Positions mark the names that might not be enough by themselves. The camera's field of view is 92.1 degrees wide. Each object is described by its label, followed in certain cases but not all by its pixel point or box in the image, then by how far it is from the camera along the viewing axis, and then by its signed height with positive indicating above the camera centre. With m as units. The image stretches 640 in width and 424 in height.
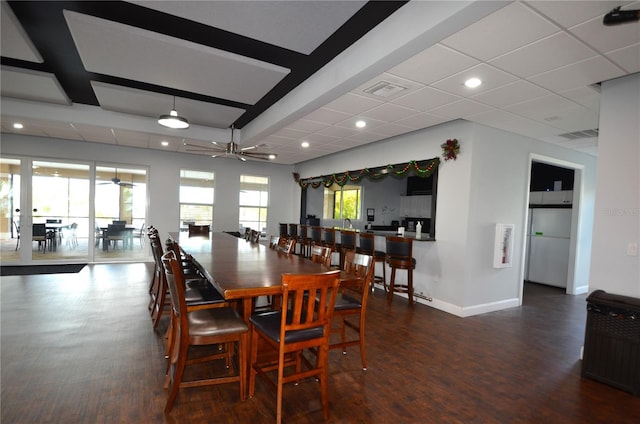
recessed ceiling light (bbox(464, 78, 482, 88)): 2.95 +1.26
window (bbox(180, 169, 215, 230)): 7.74 +0.01
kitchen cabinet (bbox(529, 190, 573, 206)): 6.00 +0.37
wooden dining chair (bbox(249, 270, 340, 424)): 1.91 -0.87
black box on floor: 2.51 -1.05
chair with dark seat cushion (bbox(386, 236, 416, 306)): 4.48 -0.75
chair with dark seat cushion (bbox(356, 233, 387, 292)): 4.90 -0.70
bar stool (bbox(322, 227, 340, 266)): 5.93 -0.69
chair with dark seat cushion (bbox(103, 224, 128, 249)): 7.05 -0.92
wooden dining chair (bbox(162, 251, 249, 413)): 2.01 -0.90
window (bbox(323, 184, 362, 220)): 9.22 +0.07
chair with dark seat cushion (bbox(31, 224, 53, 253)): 6.43 -0.94
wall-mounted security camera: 1.75 +1.18
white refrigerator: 5.97 -0.62
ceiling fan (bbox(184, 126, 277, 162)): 5.19 +0.83
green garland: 4.83 +0.63
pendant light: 4.08 +1.01
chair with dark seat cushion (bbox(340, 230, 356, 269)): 5.26 -0.61
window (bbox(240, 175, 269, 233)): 8.50 -0.02
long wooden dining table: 2.03 -0.58
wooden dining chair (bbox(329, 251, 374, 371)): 2.58 -0.78
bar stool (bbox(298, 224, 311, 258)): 6.80 -0.83
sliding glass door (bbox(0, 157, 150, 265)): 6.31 -0.43
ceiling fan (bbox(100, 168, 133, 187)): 7.07 +0.28
